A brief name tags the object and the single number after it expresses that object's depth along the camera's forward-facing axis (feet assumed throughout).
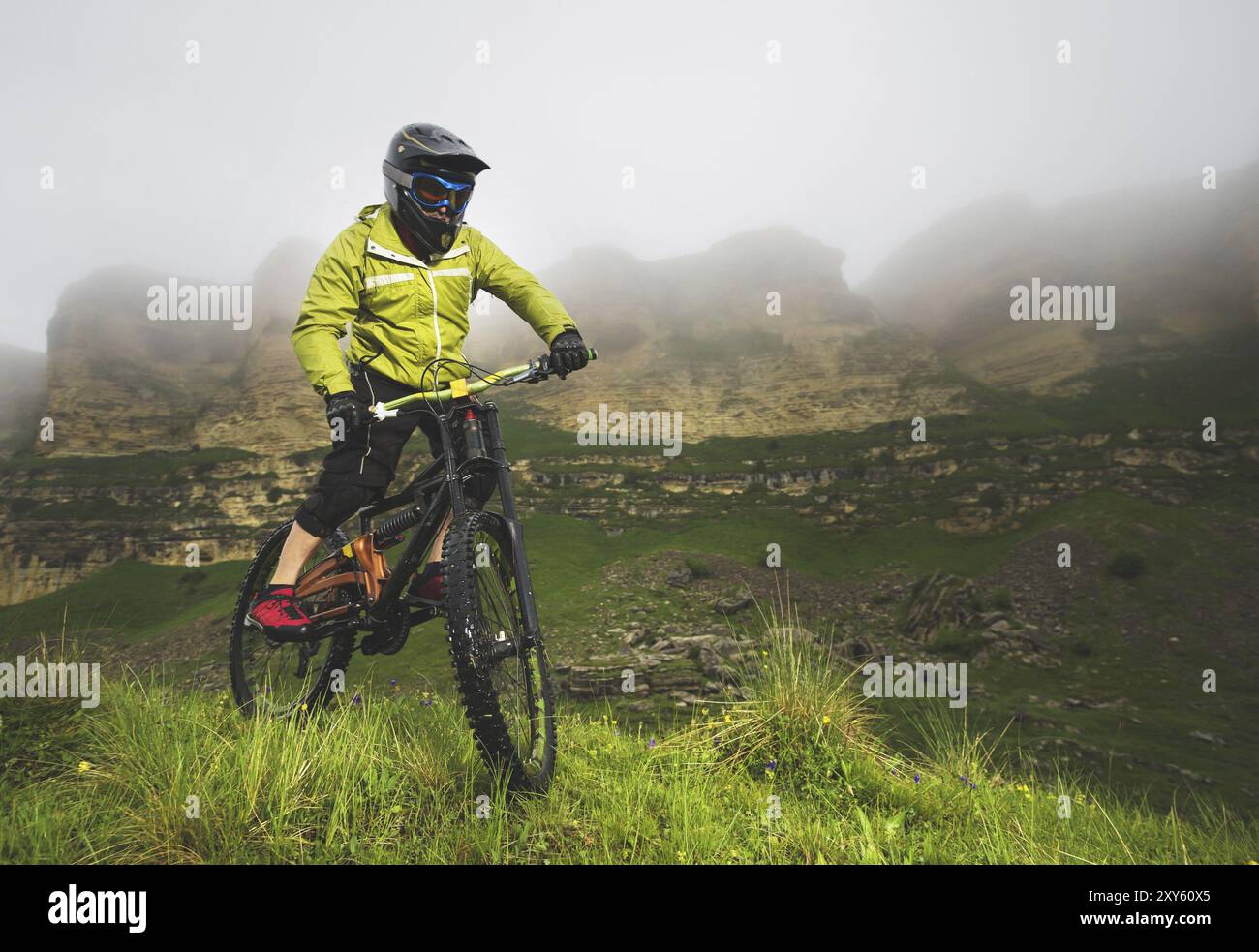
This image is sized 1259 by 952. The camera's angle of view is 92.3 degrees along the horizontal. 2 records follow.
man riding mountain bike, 12.41
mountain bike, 10.44
